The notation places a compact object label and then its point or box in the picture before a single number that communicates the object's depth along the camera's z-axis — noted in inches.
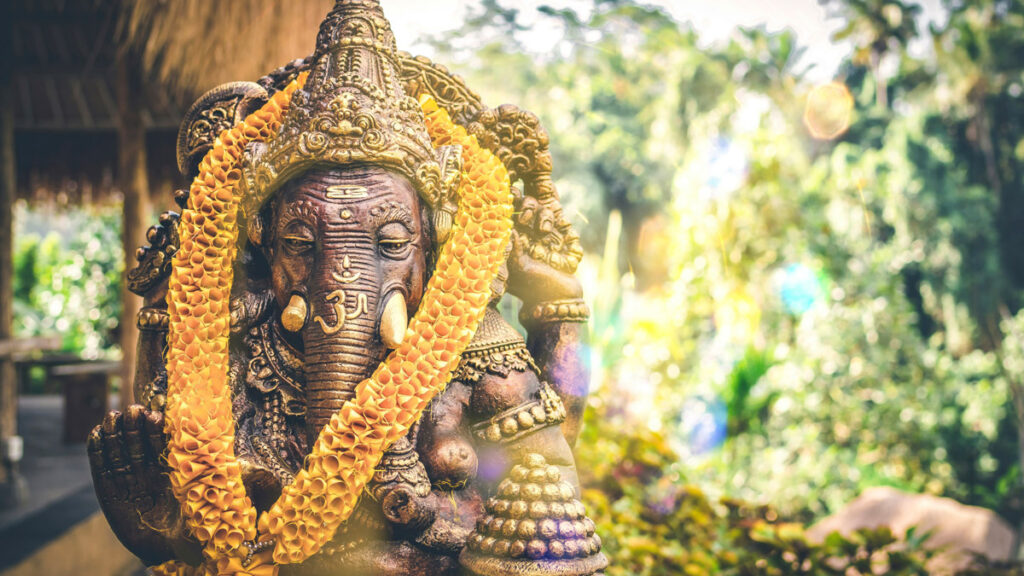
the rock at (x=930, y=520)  199.8
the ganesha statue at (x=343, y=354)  63.9
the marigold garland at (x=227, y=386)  63.6
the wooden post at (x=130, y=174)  196.1
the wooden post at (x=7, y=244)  218.4
